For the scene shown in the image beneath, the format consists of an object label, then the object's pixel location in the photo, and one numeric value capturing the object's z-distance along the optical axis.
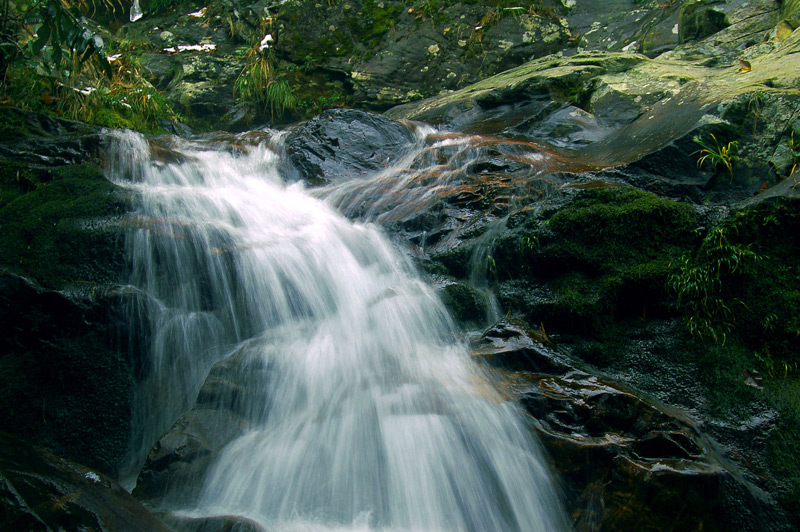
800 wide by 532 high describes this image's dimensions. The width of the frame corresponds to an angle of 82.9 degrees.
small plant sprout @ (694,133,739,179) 4.68
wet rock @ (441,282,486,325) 4.32
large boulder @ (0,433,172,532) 1.85
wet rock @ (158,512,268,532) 2.56
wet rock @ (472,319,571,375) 3.40
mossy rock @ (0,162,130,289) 3.61
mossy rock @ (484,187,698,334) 3.74
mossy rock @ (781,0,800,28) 6.82
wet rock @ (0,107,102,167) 4.80
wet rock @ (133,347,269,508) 2.93
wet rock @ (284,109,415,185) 7.12
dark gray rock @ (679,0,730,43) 8.64
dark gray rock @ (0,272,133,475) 3.28
